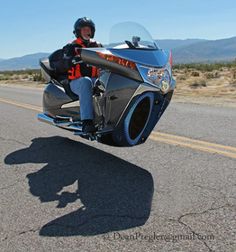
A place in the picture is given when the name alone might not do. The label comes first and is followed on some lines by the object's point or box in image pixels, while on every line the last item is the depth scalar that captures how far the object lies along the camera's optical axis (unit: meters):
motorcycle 4.48
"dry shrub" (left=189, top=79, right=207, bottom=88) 17.48
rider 5.14
